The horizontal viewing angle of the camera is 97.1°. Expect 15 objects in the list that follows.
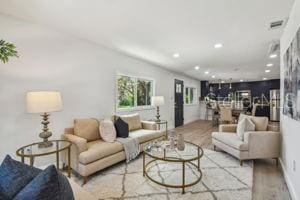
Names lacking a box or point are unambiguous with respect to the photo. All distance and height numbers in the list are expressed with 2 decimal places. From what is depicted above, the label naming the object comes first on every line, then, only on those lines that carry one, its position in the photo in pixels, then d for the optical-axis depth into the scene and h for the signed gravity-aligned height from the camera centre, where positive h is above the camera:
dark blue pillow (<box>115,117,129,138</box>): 2.54 -0.56
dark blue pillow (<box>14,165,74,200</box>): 0.64 -0.44
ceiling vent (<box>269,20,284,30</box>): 1.95 +1.12
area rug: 1.67 -1.19
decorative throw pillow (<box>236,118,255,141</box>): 2.49 -0.53
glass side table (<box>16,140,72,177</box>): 1.66 -0.67
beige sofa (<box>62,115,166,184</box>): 1.91 -0.84
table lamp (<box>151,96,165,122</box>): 3.62 -0.05
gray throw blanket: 2.38 -0.88
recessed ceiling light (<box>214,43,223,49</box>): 2.66 +1.10
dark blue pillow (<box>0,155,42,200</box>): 0.73 -0.45
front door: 5.33 -0.12
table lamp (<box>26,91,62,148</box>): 1.74 -0.05
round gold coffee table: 1.80 -0.84
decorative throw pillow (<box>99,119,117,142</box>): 2.34 -0.57
